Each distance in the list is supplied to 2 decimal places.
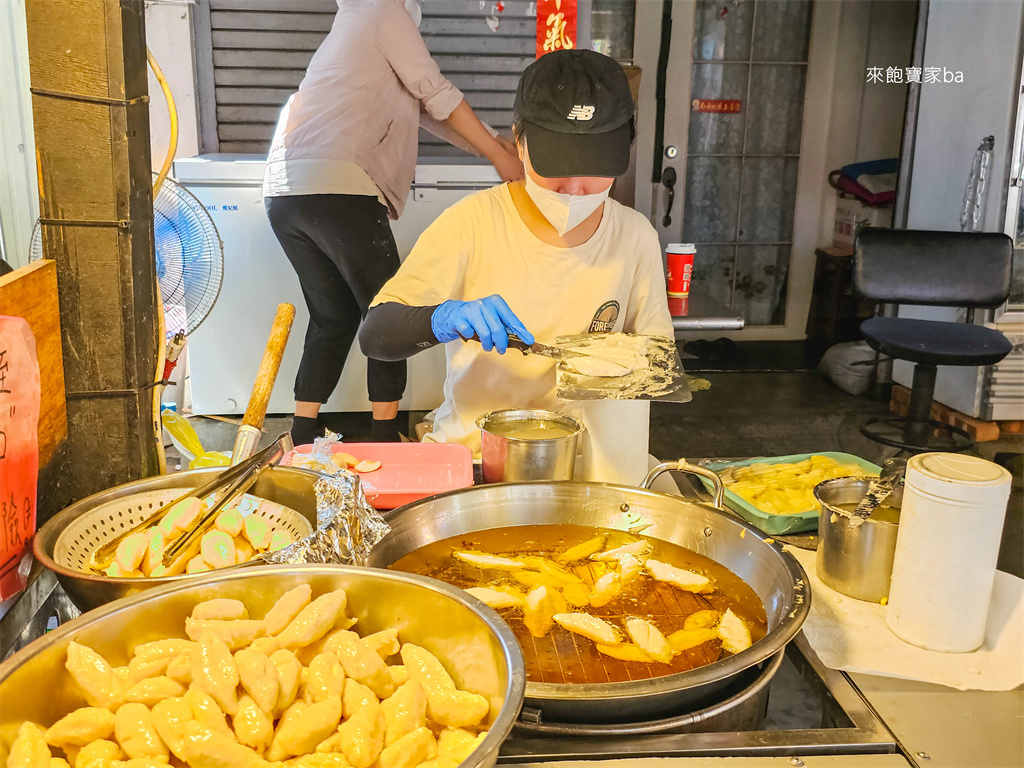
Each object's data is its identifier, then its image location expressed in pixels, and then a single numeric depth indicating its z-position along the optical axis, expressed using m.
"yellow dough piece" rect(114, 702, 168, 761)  0.70
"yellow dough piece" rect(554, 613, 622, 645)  1.08
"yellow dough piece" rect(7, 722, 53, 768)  0.68
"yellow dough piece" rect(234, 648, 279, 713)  0.74
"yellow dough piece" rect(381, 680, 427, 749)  0.74
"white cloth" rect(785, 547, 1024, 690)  1.10
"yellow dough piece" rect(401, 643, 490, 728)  0.77
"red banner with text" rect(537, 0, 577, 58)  4.52
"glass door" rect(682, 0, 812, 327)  5.27
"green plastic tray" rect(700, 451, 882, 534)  1.52
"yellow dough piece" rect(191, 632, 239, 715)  0.73
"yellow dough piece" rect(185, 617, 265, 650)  0.80
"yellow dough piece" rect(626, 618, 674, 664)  1.06
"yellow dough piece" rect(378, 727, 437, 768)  0.71
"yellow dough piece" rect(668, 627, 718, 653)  1.08
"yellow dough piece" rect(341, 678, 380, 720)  0.76
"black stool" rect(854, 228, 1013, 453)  3.75
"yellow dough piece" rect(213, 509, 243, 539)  1.08
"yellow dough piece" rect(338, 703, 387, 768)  0.71
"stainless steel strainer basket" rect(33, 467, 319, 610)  0.92
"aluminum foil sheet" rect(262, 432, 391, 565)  1.01
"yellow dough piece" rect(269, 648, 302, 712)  0.76
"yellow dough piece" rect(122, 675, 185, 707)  0.74
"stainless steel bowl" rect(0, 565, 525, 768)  0.73
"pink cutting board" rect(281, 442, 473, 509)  1.41
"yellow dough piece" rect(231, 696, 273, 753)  0.71
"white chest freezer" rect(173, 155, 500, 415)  4.04
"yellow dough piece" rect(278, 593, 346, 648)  0.81
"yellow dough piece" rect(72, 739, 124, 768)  0.69
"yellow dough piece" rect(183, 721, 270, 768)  0.67
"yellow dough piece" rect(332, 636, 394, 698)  0.79
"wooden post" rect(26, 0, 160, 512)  1.15
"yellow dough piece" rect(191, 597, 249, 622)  0.84
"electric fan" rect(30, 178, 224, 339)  2.74
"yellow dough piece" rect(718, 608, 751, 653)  1.06
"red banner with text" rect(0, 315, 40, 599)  0.97
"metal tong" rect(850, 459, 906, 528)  1.23
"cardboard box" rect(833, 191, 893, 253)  5.30
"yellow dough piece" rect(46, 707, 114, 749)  0.71
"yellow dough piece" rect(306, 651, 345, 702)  0.77
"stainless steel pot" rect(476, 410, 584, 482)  1.41
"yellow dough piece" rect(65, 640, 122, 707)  0.75
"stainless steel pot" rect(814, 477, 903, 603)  1.24
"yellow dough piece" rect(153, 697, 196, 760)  0.70
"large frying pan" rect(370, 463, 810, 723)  0.88
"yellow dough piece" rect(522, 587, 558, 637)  1.11
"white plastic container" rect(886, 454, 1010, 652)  1.10
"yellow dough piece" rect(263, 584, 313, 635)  0.83
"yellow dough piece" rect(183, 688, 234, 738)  0.71
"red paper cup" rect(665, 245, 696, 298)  3.10
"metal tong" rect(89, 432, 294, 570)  1.09
